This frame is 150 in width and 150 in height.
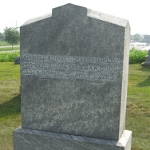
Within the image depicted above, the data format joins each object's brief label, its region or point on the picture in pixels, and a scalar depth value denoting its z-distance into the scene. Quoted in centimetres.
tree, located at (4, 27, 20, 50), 4198
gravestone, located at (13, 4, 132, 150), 299
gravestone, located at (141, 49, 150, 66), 1362
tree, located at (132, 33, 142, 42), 16160
